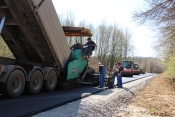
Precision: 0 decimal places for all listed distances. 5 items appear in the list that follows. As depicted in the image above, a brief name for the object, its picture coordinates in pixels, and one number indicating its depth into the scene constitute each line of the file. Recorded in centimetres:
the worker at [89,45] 1201
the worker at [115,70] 1415
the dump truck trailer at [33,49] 749
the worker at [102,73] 1245
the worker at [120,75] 1347
